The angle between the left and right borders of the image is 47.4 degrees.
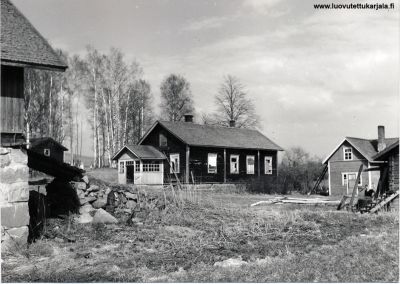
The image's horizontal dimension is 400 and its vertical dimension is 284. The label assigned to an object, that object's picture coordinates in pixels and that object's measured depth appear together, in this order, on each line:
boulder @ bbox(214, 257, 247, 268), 8.77
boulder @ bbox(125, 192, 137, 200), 17.16
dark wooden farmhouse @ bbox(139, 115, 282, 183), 37.38
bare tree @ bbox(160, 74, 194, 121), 61.38
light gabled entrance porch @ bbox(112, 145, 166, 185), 37.22
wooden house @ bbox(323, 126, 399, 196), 36.00
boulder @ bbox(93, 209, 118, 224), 14.38
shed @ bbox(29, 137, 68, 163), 43.22
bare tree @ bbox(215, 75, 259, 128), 60.69
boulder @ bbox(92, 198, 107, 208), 15.61
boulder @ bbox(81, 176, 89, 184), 16.36
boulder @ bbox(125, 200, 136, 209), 16.58
